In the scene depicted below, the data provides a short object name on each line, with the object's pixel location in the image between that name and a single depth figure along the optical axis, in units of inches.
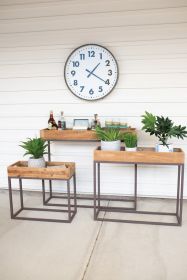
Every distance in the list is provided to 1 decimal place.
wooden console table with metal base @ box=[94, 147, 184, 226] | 111.7
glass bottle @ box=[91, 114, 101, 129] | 133.8
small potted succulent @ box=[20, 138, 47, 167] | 121.7
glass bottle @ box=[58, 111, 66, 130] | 136.3
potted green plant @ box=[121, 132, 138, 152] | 117.3
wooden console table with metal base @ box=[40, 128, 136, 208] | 130.0
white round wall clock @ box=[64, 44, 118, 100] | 134.5
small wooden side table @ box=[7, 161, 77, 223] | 117.5
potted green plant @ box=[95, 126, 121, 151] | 119.3
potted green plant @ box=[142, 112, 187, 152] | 113.0
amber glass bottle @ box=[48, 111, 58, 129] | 135.6
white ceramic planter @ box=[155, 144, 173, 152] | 113.7
